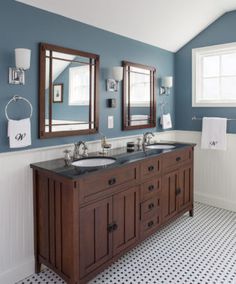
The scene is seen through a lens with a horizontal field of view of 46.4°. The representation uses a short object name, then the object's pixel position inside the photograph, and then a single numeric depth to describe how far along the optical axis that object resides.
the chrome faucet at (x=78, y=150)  2.38
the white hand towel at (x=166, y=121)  3.63
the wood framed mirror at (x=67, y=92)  2.22
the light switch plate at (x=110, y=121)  2.86
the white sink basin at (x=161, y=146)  3.08
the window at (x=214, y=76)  3.49
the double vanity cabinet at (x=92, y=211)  1.87
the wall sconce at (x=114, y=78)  2.76
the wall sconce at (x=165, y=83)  3.55
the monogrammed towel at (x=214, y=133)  3.45
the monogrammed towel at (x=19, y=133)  1.98
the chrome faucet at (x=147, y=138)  3.13
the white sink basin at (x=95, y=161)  2.37
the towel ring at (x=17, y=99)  2.00
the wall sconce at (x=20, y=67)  1.93
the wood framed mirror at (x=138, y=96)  3.05
